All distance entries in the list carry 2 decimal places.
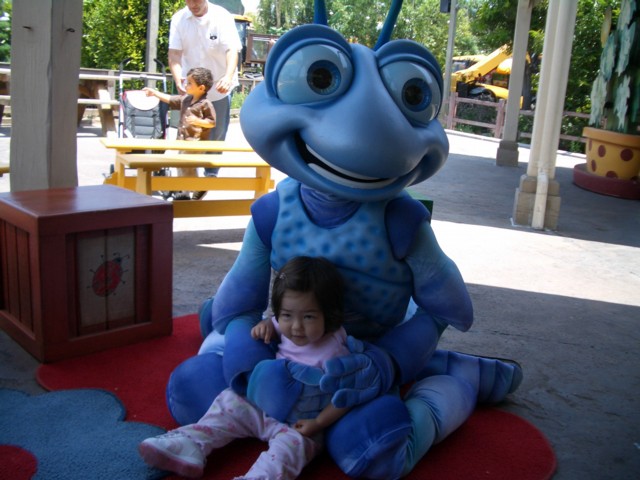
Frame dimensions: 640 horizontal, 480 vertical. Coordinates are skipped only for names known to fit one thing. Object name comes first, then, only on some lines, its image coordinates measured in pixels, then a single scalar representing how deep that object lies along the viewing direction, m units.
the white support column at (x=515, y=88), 9.80
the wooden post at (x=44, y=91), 3.04
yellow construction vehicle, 23.91
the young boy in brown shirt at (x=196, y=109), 5.41
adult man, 5.63
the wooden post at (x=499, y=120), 16.59
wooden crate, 2.51
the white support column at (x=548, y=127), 5.36
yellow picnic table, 4.41
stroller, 6.94
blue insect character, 1.96
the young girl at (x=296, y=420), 1.85
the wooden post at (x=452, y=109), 18.56
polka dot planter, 8.01
